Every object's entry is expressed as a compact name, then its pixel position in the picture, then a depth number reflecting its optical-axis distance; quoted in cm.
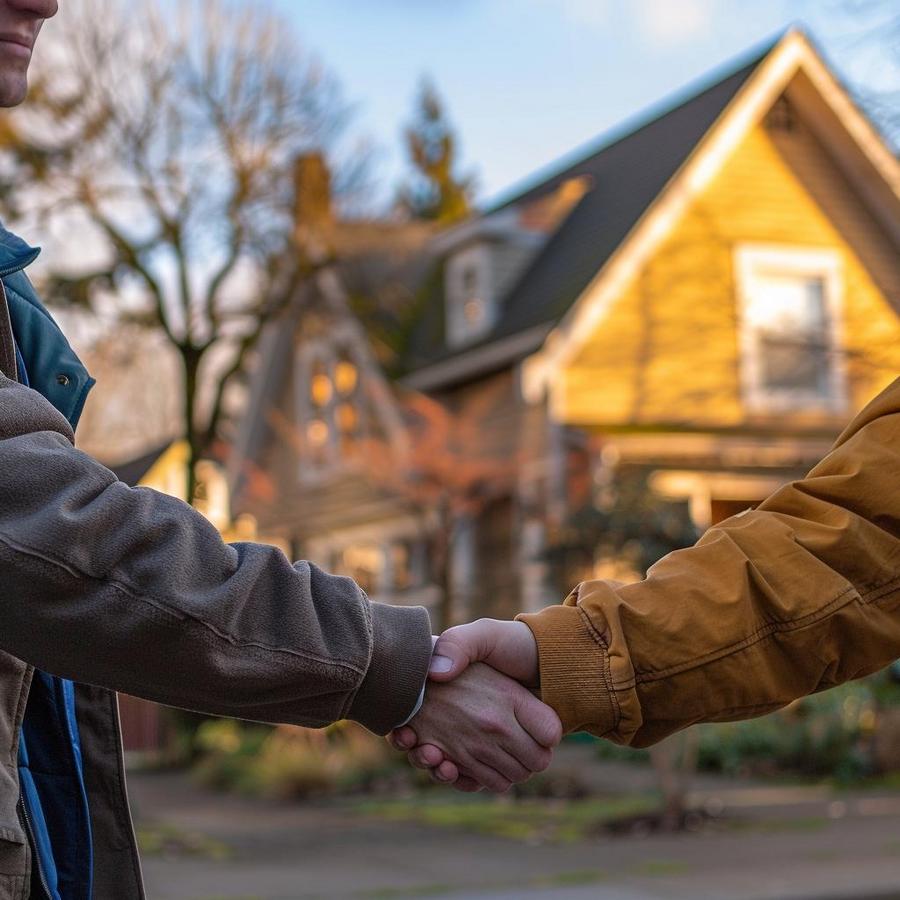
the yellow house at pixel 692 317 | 1819
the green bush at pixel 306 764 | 1525
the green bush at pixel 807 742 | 1477
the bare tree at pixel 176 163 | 1952
